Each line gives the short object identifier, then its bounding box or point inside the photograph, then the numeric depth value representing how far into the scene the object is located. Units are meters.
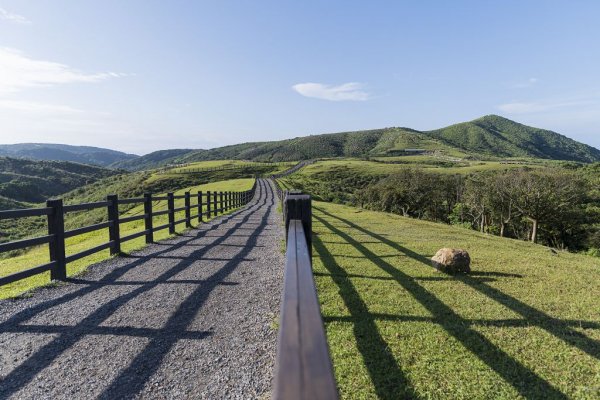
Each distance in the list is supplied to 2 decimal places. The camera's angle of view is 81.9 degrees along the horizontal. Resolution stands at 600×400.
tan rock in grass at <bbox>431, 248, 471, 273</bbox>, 6.74
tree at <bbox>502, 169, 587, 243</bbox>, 32.53
